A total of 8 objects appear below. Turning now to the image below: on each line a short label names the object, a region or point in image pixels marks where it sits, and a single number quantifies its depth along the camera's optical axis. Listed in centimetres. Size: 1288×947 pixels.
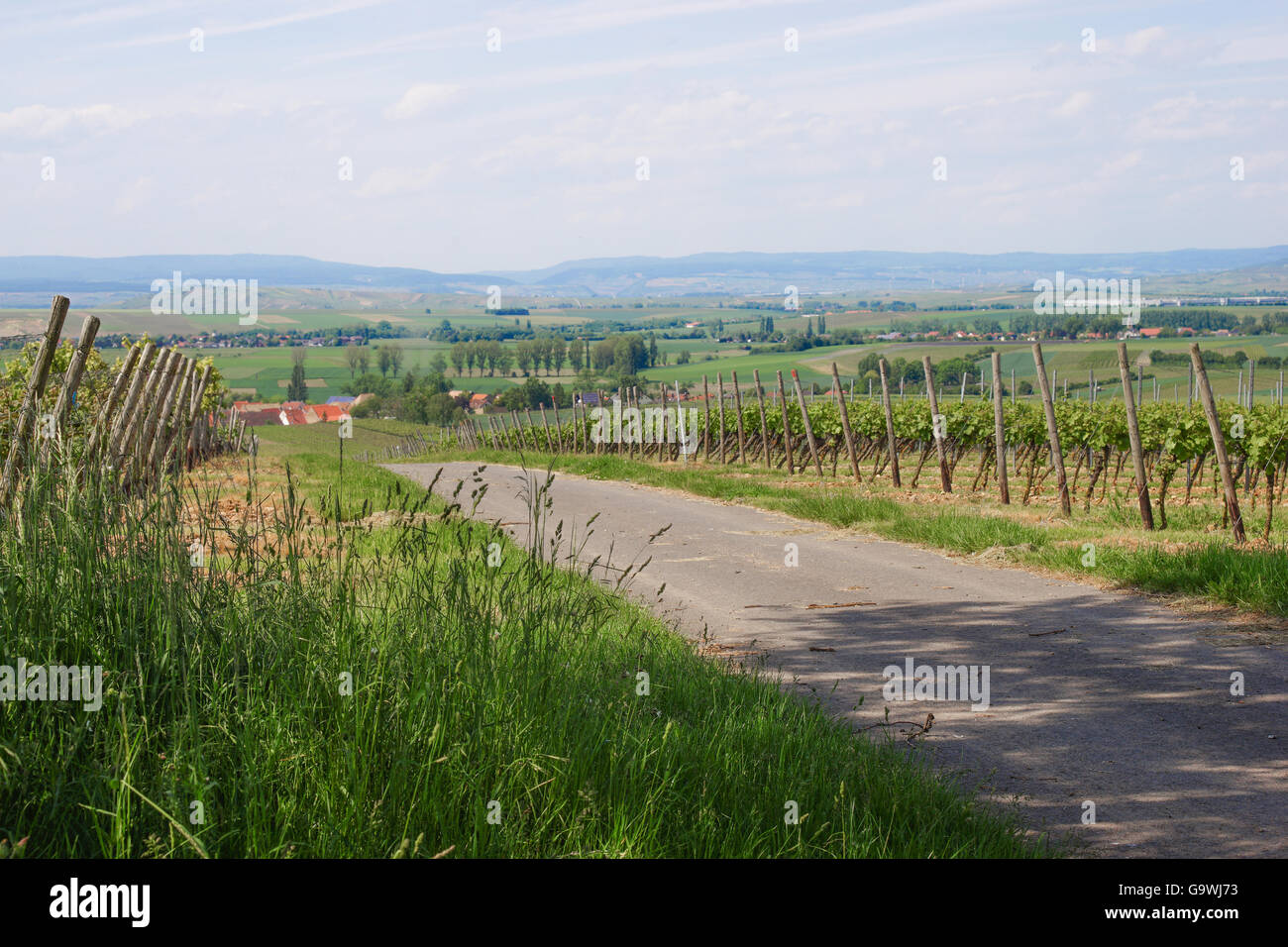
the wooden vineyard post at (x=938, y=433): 1663
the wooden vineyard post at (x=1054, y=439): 1329
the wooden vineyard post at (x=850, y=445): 1998
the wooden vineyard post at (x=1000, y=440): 1518
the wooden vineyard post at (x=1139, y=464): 1176
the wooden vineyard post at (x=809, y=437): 2188
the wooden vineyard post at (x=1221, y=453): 1062
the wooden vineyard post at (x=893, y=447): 1867
